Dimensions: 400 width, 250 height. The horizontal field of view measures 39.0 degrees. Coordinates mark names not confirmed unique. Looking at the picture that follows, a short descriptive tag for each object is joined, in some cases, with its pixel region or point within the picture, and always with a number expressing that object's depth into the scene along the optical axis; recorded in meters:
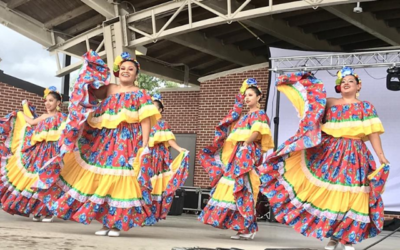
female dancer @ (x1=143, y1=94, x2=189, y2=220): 6.27
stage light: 8.36
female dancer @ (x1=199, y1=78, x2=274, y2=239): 5.54
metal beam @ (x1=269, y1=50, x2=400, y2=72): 8.70
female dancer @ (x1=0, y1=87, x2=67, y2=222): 6.05
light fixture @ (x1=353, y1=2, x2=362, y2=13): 9.16
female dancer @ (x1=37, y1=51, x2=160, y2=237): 4.43
